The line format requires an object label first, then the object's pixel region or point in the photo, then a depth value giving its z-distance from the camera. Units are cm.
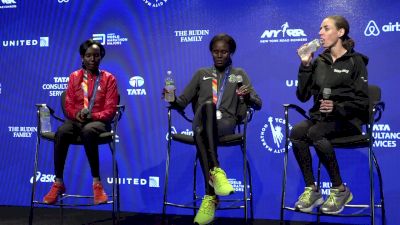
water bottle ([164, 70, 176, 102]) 382
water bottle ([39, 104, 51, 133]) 415
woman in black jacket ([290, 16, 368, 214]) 340
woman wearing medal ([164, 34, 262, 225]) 352
